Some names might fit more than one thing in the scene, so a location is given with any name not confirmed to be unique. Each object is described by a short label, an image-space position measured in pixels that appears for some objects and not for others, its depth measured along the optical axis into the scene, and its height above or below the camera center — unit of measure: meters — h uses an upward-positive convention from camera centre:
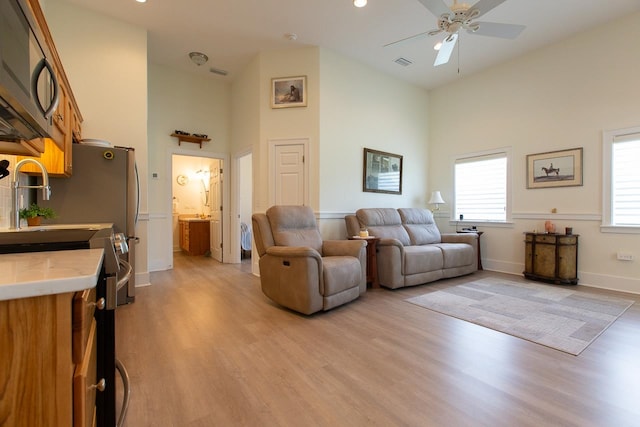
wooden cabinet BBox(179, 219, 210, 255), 6.27 -0.62
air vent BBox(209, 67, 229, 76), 4.95 +2.43
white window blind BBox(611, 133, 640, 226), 3.58 +0.39
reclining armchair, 2.74 -0.56
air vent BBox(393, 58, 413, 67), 4.62 +2.45
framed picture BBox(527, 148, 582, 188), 4.01 +0.61
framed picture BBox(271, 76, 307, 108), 4.27 +1.77
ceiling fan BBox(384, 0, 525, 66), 2.53 +1.82
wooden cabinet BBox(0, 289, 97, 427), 0.59 -0.33
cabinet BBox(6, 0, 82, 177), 2.07 +0.62
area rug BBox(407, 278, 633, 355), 2.35 -1.02
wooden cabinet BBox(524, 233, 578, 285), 3.86 -0.67
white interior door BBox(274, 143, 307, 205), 4.32 +0.50
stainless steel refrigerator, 2.82 +0.16
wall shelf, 4.87 +1.23
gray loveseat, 3.69 -0.54
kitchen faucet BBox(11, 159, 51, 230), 1.51 +0.10
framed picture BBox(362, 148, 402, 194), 4.83 +0.66
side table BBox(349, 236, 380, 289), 3.77 -0.70
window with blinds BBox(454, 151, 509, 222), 4.85 +0.41
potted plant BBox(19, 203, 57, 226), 2.00 -0.05
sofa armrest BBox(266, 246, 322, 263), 2.72 -0.43
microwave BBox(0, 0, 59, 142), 0.82 +0.45
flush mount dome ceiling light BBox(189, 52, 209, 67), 4.45 +2.40
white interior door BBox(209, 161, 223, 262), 5.54 +0.01
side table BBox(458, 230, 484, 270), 4.90 -0.86
